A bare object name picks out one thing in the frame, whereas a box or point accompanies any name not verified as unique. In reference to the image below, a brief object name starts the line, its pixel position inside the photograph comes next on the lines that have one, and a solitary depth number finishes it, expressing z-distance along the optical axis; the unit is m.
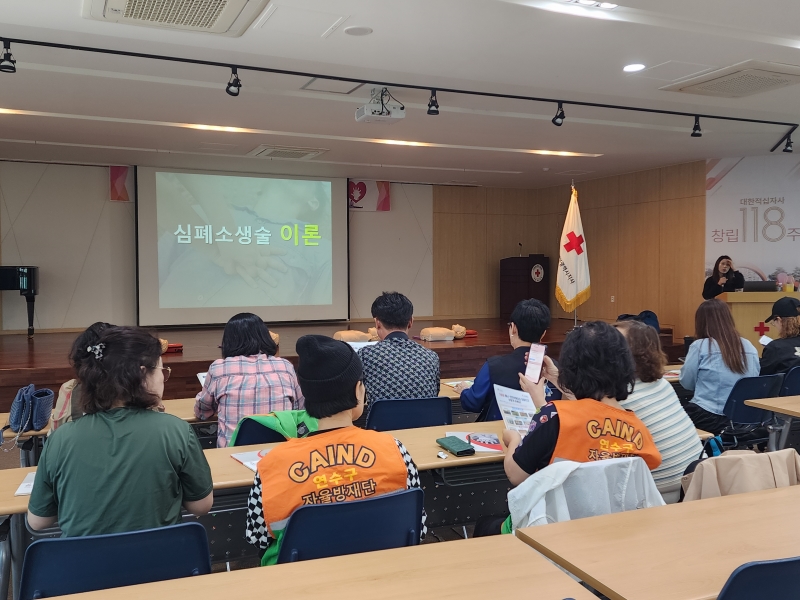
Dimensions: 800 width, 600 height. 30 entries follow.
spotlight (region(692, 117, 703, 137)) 6.91
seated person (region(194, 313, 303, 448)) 3.22
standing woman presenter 8.80
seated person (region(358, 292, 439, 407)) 3.46
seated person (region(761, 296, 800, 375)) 4.61
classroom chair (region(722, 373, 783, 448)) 4.05
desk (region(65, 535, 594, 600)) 1.41
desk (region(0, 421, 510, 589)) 2.33
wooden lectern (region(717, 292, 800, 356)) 8.38
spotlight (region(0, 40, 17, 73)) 4.61
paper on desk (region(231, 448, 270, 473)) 2.47
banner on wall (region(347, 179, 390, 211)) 12.04
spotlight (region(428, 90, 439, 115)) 5.98
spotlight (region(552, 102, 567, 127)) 6.37
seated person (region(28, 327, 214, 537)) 1.80
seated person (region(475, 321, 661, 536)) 2.01
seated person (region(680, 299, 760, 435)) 4.17
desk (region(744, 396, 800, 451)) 3.58
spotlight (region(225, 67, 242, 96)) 5.22
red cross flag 7.15
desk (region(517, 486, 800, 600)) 1.45
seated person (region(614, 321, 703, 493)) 2.36
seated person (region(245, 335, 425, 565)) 1.82
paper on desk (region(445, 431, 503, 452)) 2.72
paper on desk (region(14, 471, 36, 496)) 2.19
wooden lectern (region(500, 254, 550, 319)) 12.51
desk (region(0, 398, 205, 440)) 3.31
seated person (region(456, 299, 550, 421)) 3.20
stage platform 6.63
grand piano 8.93
